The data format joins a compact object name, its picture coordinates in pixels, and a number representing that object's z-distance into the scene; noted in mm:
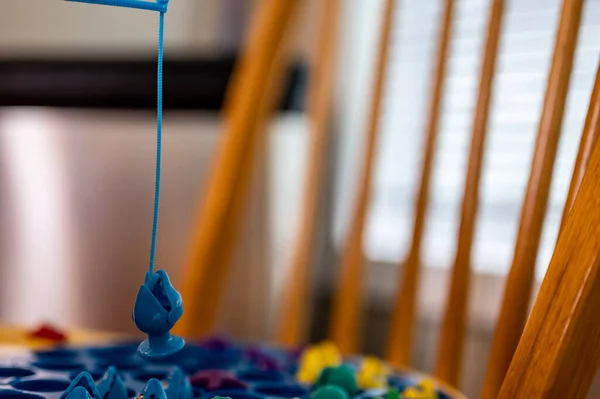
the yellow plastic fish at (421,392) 710
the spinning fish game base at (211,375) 645
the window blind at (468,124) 1328
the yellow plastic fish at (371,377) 745
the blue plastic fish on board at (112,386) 633
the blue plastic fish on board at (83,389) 596
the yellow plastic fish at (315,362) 769
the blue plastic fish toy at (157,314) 590
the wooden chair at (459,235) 578
